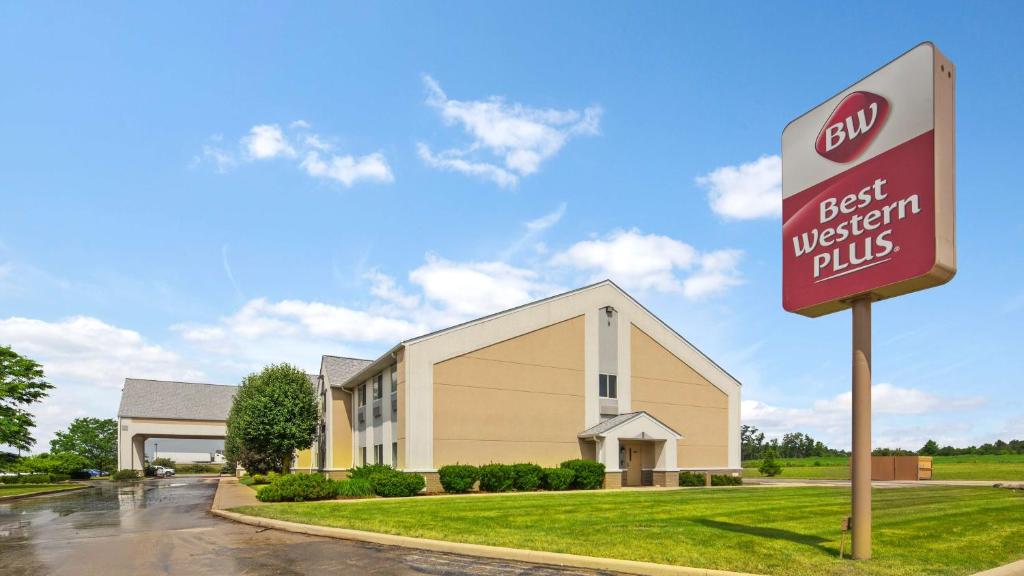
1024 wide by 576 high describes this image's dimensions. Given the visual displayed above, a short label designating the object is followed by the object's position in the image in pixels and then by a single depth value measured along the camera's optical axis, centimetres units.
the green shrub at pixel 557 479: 3222
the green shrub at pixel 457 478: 3030
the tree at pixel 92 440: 9700
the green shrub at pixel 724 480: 4006
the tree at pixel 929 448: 9812
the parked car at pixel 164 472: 7694
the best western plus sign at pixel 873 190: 1159
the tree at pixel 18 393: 4334
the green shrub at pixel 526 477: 3161
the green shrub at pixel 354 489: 2698
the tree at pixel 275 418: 4391
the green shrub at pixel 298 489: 2498
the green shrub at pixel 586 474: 3341
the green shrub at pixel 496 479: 3095
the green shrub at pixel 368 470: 2983
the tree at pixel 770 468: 5669
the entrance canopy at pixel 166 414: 7200
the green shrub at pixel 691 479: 3878
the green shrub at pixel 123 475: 6488
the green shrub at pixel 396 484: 2817
